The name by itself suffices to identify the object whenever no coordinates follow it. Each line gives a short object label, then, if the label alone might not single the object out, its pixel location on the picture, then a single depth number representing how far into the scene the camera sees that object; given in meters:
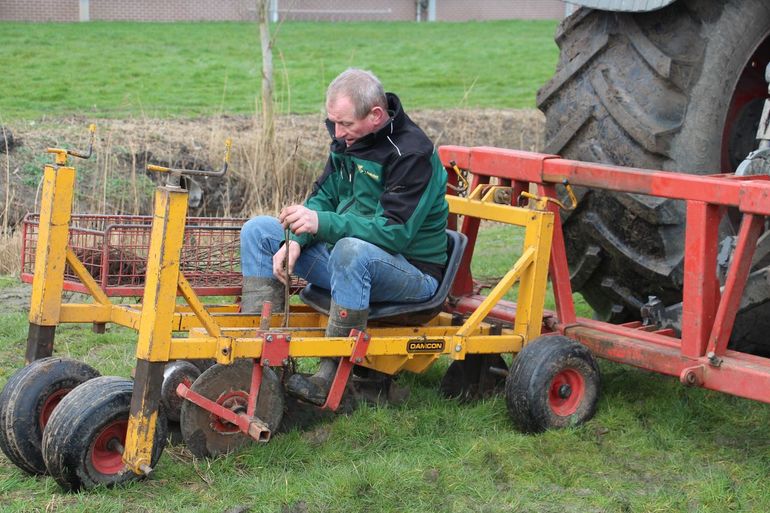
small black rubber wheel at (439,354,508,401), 9.03
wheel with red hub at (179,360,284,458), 7.48
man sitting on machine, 7.83
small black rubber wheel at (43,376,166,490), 6.83
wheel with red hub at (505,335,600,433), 8.15
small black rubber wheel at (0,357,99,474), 7.22
